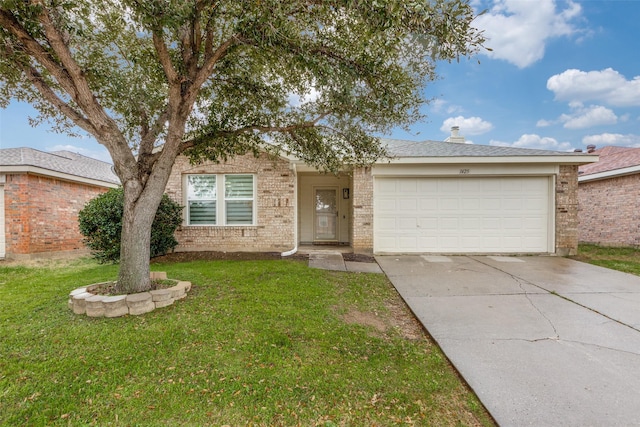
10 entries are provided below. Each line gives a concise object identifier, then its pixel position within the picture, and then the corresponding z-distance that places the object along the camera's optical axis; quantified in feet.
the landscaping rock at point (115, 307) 11.95
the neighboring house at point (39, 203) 27.43
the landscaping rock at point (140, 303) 12.18
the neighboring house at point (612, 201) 32.99
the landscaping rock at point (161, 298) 12.83
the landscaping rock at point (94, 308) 11.93
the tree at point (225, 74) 10.47
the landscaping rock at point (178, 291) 13.67
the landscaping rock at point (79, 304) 12.22
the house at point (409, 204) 27.61
